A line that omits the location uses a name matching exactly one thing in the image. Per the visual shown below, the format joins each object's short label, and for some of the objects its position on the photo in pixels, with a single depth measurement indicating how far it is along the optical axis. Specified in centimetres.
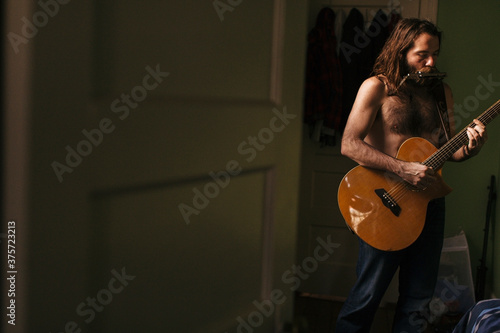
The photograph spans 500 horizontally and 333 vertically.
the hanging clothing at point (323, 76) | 296
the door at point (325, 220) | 316
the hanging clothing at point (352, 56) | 295
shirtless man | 196
